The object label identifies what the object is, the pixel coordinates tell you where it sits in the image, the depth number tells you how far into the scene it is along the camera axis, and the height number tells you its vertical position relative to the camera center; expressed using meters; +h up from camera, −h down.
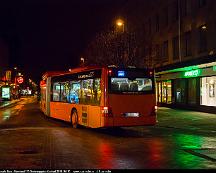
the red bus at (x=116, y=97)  17.61 -0.21
